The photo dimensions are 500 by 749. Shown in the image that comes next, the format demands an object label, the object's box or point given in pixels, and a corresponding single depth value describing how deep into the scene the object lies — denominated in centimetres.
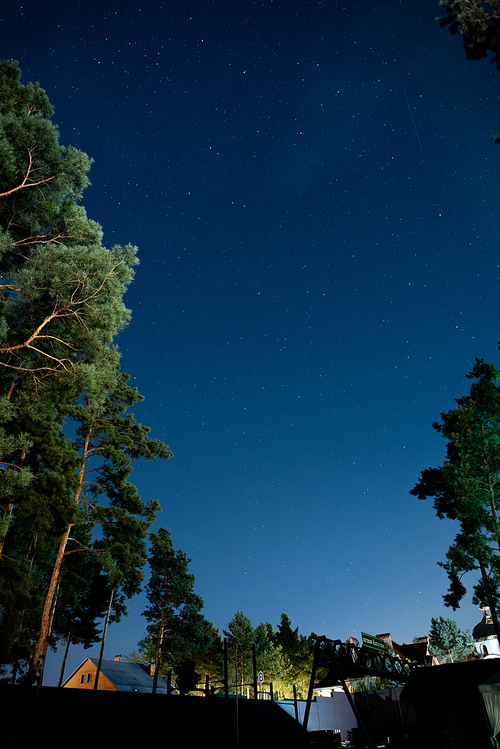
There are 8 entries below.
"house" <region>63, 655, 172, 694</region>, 3991
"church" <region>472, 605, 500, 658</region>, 7452
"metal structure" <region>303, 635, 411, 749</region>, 1305
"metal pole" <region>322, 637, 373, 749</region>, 1150
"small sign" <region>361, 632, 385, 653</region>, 1644
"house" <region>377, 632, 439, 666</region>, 5169
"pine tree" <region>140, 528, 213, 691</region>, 3403
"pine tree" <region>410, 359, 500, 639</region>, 1727
